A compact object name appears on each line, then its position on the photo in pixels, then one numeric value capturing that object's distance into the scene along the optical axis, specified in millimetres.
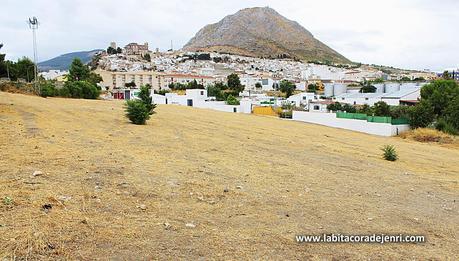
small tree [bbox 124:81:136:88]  101438
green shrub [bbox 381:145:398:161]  16297
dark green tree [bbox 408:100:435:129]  34594
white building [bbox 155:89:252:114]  52531
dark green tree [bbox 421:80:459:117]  37250
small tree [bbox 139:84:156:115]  20988
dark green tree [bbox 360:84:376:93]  79725
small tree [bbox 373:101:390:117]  40281
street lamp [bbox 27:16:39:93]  37234
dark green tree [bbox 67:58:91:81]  70562
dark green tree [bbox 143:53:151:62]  190750
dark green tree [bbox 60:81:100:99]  48306
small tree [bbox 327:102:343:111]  52200
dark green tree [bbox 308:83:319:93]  104625
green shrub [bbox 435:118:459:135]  32625
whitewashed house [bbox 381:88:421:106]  57469
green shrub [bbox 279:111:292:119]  46650
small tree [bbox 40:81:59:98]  42719
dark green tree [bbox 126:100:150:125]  19859
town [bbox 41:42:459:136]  39656
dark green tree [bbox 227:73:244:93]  95531
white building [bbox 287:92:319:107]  63034
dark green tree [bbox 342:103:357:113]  50388
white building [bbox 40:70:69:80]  131400
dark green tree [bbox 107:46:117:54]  191912
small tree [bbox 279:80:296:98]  90188
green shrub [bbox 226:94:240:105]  54347
